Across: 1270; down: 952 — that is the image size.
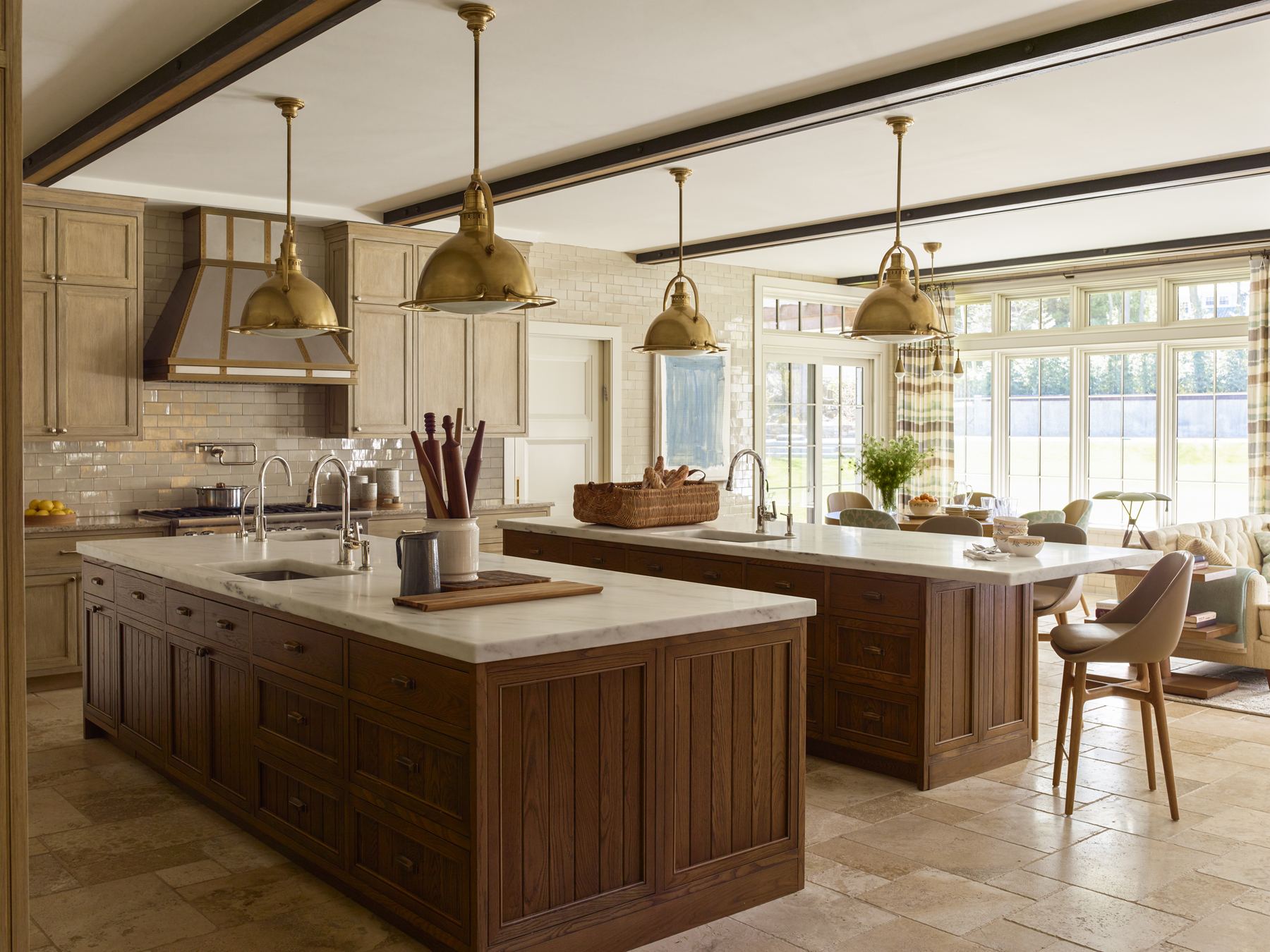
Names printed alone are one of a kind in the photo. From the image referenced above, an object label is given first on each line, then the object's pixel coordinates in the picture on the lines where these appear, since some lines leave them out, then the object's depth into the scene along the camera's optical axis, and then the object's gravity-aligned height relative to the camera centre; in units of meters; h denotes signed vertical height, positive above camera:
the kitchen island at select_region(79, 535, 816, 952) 2.71 -0.84
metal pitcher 3.25 -0.34
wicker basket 5.56 -0.28
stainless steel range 6.32 -0.41
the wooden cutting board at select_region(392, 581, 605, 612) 3.09 -0.43
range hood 6.33 +0.74
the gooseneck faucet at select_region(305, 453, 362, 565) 4.04 -0.32
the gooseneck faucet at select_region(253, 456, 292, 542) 4.70 -0.31
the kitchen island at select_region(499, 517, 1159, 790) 4.24 -0.78
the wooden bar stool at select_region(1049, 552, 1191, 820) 3.91 -0.71
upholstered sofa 6.08 -0.74
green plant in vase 7.77 -0.10
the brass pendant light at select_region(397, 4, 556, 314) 3.31 +0.55
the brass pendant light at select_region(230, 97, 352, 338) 4.40 +0.58
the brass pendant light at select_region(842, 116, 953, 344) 4.71 +0.61
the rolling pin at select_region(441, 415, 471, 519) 3.31 -0.08
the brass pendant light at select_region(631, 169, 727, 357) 5.55 +0.61
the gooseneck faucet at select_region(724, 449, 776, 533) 5.17 -0.29
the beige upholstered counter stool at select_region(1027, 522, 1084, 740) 4.94 -0.67
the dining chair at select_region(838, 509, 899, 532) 6.21 -0.40
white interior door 8.42 +0.24
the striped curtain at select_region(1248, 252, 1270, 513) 8.45 +0.48
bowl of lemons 6.01 -0.36
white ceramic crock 3.38 -0.31
